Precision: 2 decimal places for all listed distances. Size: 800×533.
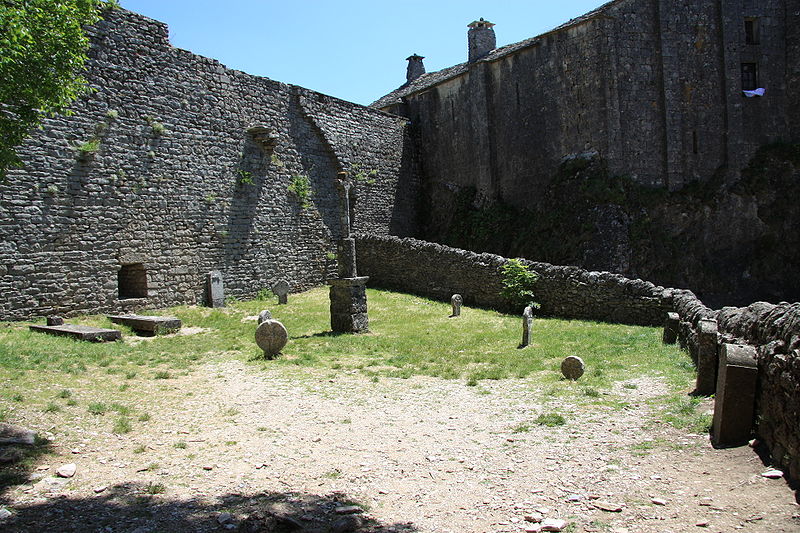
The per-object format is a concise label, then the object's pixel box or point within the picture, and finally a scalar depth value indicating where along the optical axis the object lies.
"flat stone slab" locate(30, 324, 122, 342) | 12.56
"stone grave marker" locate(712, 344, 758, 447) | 5.85
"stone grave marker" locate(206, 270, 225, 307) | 18.69
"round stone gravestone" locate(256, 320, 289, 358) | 11.79
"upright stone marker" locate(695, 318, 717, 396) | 7.80
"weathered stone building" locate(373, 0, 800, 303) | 21.86
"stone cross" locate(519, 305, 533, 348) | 12.79
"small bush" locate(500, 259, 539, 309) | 17.23
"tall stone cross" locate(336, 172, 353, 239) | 15.25
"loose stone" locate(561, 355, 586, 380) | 9.46
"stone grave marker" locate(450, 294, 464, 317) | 17.17
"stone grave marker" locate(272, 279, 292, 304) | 19.42
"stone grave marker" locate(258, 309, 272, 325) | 14.81
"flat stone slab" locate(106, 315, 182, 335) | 14.29
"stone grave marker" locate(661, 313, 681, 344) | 11.93
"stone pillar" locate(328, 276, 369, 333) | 14.48
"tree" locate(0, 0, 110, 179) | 7.68
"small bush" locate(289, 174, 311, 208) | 21.97
